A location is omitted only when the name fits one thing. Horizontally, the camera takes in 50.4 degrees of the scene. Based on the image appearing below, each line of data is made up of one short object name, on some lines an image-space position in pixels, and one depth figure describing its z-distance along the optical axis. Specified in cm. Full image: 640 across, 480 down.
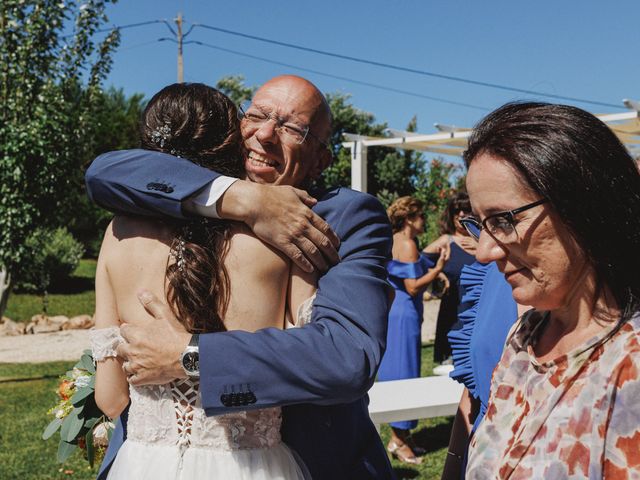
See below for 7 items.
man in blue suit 159
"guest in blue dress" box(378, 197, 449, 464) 717
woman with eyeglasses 134
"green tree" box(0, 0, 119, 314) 812
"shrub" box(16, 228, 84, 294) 2019
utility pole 2972
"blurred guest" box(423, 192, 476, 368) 669
